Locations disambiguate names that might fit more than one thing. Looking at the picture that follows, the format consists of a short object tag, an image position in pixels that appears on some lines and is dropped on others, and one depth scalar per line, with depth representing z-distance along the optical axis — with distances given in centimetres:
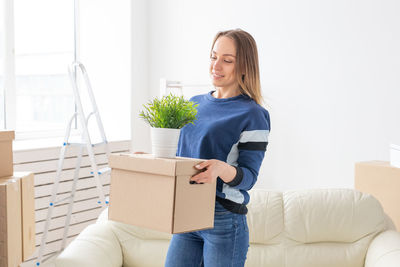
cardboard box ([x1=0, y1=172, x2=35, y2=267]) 202
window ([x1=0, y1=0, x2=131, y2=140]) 361
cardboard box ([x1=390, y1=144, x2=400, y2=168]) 237
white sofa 241
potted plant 132
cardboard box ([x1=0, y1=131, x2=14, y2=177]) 210
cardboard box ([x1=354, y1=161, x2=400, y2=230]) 258
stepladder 307
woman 134
